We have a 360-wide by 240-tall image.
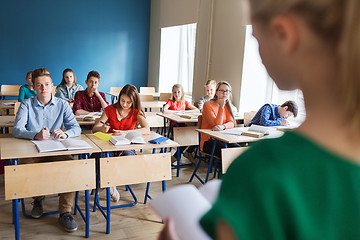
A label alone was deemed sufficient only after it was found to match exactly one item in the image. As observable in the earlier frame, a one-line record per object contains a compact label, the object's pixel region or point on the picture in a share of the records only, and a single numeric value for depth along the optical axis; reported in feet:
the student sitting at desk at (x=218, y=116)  12.20
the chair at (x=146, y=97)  19.86
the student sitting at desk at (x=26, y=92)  15.70
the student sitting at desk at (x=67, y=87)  17.30
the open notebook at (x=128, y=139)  9.05
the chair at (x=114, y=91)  22.00
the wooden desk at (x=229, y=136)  10.73
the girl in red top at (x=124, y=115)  10.84
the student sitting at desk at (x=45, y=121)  8.84
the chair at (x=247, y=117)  14.63
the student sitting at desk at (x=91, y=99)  14.34
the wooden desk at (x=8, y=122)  10.75
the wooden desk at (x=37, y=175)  7.09
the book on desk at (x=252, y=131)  11.51
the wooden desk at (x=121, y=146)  8.70
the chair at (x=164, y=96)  21.03
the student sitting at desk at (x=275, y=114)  13.43
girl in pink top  16.72
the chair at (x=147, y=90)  23.32
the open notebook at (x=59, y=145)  7.94
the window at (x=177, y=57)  22.74
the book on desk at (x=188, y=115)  15.04
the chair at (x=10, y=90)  19.17
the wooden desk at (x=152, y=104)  17.63
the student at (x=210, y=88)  17.04
